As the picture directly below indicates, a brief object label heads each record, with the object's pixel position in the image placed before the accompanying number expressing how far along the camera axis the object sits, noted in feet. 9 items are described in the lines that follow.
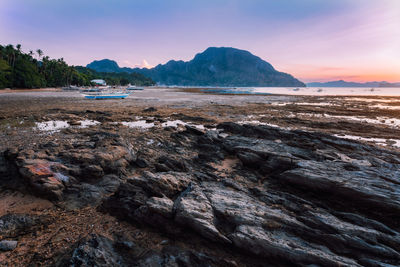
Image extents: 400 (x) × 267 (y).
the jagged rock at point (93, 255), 15.43
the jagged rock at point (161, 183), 25.40
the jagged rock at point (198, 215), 18.45
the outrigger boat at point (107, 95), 181.16
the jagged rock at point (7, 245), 17.94
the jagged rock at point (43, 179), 25.59
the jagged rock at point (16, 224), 19.86
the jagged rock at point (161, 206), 20.80
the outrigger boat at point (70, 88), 319.06
